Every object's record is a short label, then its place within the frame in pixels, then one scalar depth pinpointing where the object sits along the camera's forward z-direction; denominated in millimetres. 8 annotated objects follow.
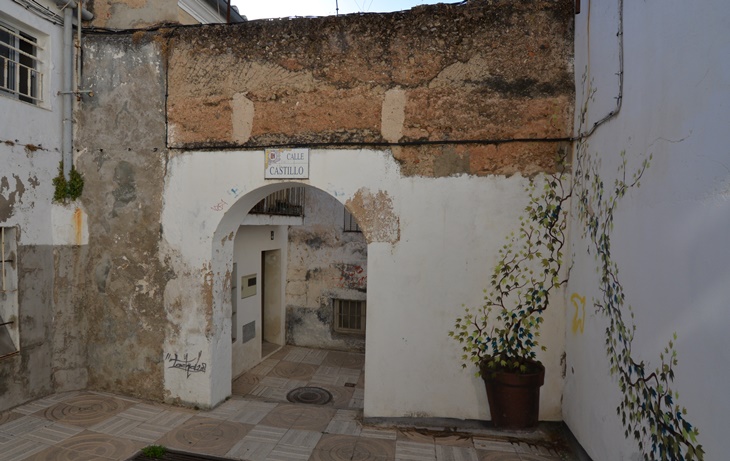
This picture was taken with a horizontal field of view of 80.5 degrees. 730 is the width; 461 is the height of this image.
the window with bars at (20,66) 4746
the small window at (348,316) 8633
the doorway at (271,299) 8578
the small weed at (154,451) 4038
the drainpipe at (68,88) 5195
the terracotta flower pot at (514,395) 4227
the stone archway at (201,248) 4977
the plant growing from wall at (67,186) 5258
